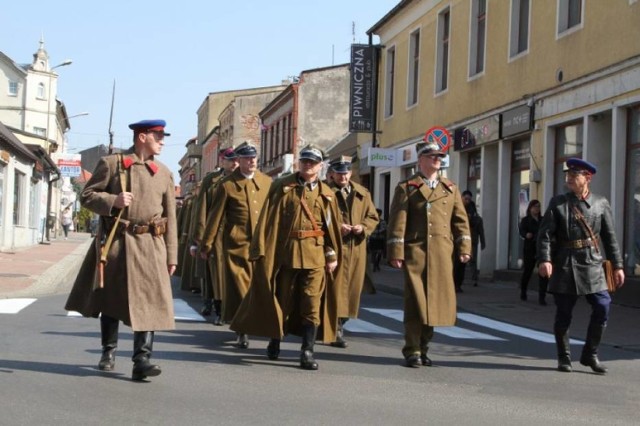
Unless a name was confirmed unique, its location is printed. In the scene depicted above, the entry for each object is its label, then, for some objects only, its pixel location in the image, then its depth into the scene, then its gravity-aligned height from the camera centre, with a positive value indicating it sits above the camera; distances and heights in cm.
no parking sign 1833 +205
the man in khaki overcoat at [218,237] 1058 +3
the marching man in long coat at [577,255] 857 -5
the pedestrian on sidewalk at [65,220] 5053 +56
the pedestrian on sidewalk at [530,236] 1669 +21
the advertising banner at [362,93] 3241 +491
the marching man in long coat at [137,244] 725 -7
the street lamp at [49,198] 4431 +162
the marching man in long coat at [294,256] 848 -15
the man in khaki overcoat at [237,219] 969 +18
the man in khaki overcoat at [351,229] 1016 +13
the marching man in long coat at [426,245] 865 +0
